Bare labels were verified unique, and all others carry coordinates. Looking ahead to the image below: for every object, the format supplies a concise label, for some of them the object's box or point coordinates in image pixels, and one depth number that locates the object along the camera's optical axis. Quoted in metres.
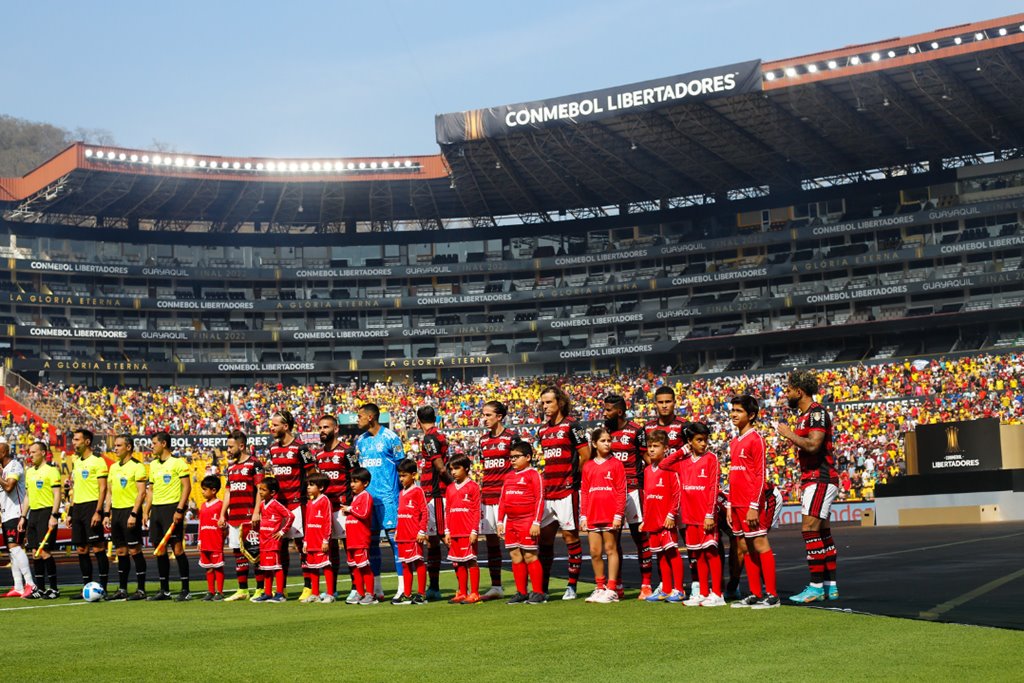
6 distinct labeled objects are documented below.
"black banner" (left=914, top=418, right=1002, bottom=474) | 34.97
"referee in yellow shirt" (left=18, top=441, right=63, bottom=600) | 18.52
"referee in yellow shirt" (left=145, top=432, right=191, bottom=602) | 17.30
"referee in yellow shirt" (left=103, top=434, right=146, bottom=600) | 17.48
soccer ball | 16.98
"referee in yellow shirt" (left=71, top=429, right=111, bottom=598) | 17.91
